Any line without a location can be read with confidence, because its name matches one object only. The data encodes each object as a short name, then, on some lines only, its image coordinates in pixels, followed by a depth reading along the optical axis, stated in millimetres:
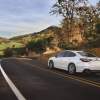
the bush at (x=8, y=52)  44513
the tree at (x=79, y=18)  19030
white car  7929
